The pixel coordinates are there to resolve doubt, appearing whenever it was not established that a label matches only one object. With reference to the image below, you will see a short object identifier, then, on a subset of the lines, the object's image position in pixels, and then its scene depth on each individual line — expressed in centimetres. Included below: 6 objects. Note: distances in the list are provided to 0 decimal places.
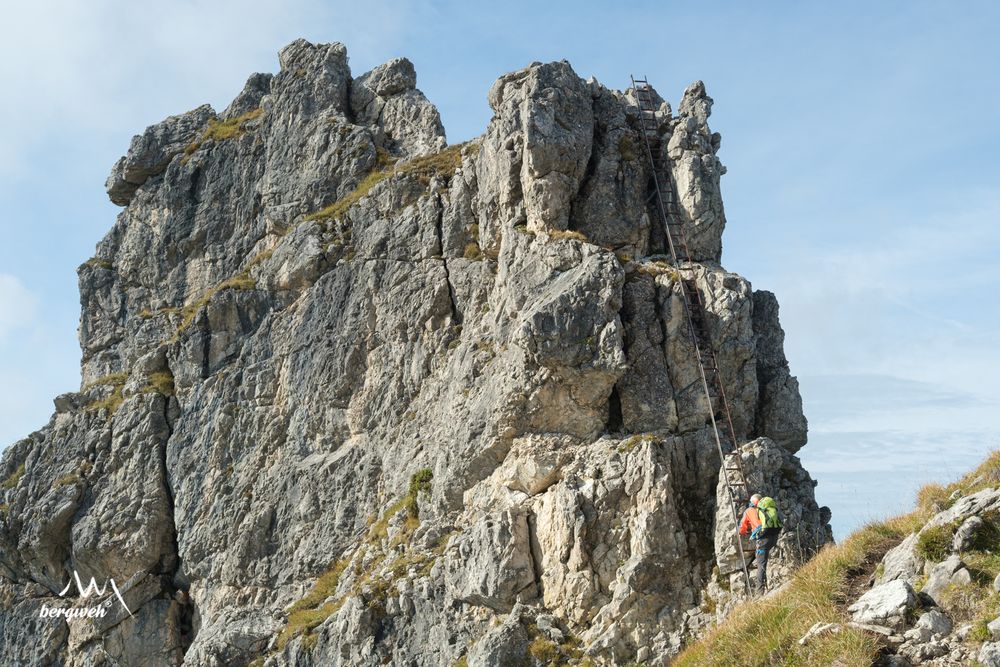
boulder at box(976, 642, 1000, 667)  1436
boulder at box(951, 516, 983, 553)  1695
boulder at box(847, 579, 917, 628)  1598
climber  2345
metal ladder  2608
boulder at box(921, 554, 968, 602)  1650
